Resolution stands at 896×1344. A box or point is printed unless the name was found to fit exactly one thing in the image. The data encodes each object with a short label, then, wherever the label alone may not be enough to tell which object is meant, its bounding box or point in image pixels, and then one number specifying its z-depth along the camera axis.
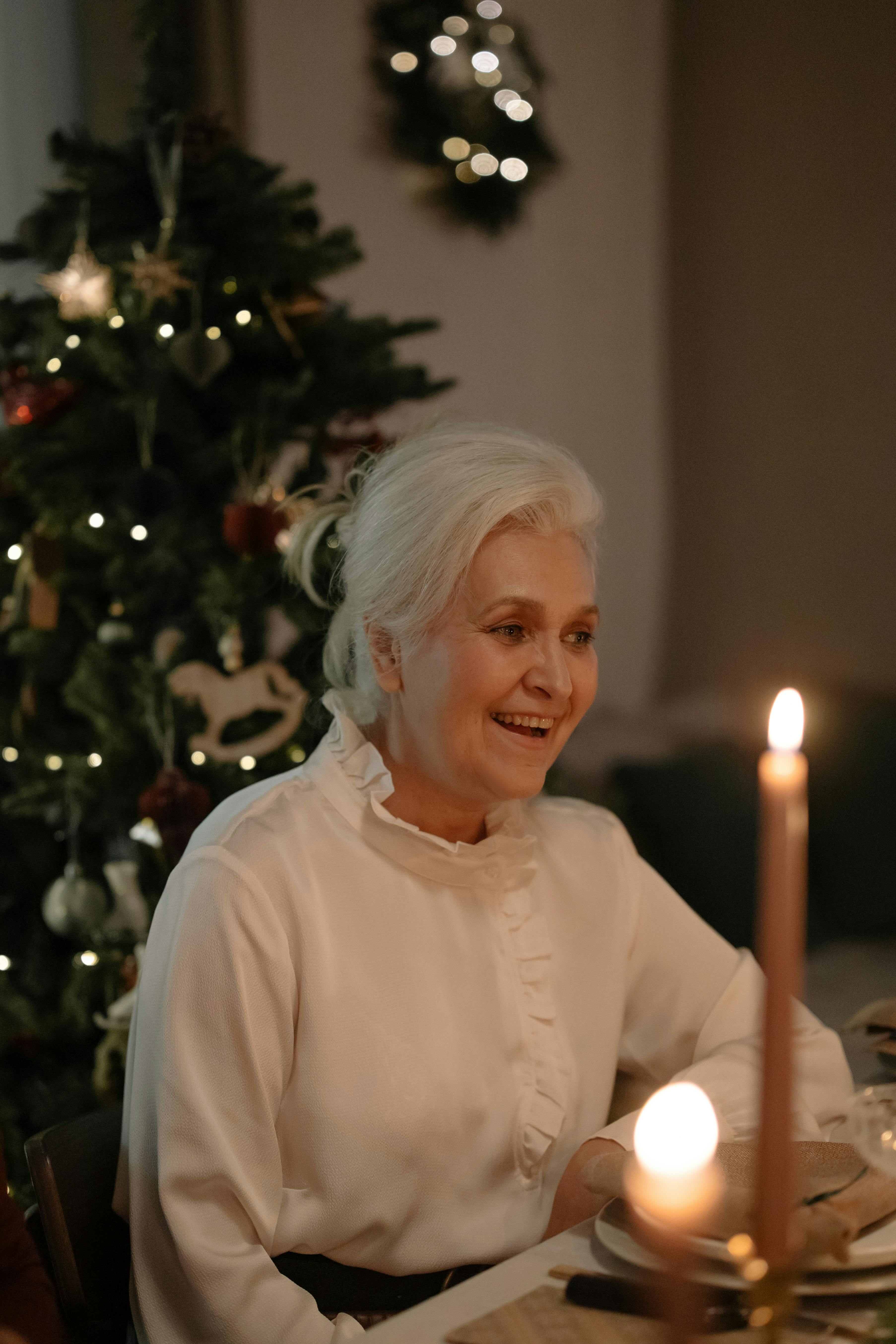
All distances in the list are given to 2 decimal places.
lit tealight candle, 0.84
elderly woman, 1.53
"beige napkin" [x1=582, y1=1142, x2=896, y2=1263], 1.33
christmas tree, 2.03
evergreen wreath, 3.02
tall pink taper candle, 0.86
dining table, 1.34
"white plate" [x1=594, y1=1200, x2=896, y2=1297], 1.35
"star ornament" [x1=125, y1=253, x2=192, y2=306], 2.01
